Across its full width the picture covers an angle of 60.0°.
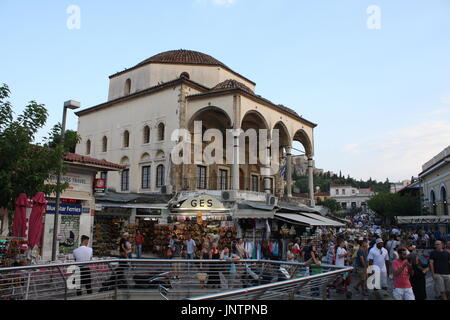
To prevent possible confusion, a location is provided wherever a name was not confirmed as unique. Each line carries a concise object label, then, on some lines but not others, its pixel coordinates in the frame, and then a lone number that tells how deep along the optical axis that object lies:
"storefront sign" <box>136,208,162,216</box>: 21.27
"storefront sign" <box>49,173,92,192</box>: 14.75
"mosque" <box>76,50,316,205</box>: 23.67
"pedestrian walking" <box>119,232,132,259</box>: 11.16
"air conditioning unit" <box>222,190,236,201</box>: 20.78
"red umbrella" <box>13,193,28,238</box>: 9.63
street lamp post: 10.16
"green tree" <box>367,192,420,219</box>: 48.25
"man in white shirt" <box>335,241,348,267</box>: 11.50
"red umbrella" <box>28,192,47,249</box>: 9.71
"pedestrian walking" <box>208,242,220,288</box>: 11.03
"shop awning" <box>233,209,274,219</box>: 18.64
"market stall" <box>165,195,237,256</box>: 18.27
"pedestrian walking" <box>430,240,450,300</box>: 8.62
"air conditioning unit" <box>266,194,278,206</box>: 22.14
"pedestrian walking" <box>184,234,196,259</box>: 15.52
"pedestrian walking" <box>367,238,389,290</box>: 9.81
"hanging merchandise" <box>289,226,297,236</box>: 19.50
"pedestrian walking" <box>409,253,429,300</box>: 8.05
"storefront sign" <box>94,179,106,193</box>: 15.70
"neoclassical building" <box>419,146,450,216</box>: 33.66
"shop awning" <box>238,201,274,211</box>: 19.66
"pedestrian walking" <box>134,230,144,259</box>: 17.77
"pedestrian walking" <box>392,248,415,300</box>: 7.52
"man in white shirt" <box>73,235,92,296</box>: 8.61
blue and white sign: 14.36
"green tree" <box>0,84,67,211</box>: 8.92
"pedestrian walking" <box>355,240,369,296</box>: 10.52
